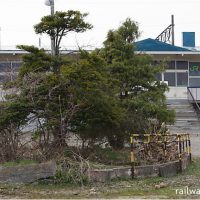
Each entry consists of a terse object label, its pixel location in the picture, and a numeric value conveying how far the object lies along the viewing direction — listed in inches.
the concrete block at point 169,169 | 491.6
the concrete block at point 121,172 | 461.4
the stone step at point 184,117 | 1123.3
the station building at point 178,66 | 1418.6
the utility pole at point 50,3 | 687.1
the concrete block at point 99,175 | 449.1
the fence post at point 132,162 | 473.4
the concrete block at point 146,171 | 478.0
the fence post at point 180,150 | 523.5
